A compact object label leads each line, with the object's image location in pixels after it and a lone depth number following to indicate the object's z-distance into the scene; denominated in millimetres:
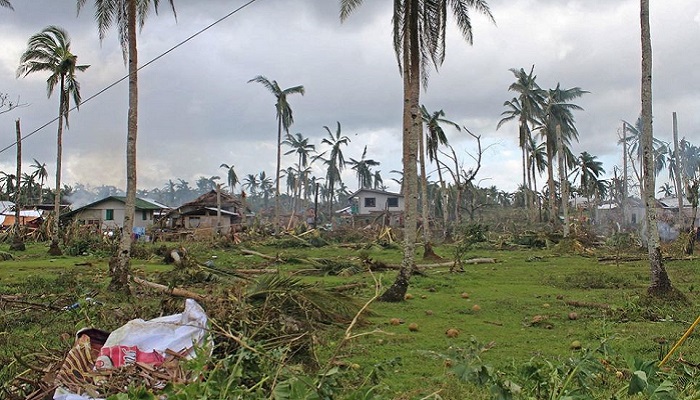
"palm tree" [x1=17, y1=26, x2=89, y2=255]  23453
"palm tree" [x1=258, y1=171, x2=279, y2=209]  100250
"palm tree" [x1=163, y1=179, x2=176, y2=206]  138500
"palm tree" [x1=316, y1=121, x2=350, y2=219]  55156
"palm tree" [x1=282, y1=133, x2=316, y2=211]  62938
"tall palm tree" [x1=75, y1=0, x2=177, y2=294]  12680
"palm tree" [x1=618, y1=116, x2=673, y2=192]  53344
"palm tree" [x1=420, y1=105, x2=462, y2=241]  34844
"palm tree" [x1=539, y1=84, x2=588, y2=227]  39344
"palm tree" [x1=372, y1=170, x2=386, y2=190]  78269
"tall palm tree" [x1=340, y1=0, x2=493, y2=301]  11438
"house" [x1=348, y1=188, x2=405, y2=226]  57906
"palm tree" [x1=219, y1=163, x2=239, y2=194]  66938
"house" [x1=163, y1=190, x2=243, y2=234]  43962
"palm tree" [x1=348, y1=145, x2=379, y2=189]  62188
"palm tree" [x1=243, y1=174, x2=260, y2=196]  102062
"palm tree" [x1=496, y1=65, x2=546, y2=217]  41312
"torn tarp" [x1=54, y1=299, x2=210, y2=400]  4059
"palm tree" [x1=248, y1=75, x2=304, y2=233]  41906
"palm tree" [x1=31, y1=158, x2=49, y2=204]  63719
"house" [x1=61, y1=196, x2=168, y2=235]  45062
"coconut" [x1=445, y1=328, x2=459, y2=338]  7973
